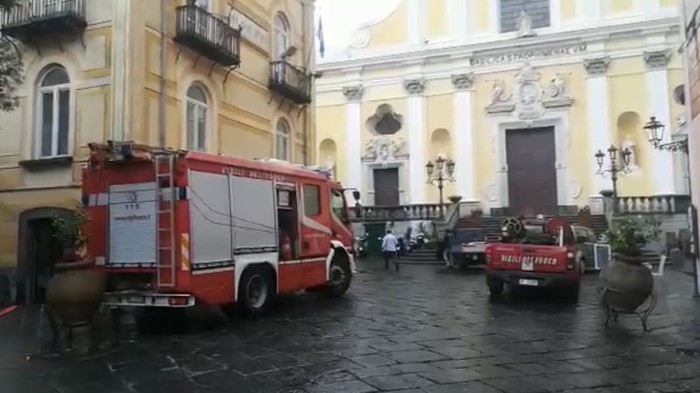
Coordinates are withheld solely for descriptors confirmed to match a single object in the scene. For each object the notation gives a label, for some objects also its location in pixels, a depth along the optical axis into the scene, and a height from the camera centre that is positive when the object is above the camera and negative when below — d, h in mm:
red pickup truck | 11781 -624
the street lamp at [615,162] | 26517 +2858
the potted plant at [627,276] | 8586 -704
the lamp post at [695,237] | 11530 -249
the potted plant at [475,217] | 27783 +501
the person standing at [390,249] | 22297 -683
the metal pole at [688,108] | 11664 +2218
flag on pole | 30192 +9768
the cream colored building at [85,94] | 12336 +2934
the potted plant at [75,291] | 8250 -729
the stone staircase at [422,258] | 24516 -1160
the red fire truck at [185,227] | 9078 +113
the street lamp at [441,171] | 31062 +2894
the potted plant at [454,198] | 29264 +1415
